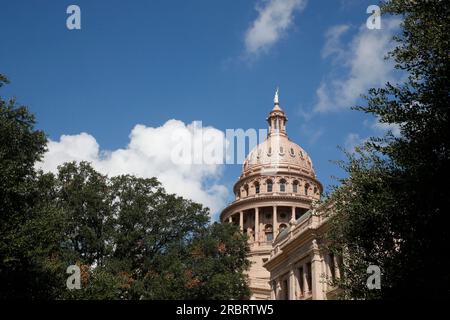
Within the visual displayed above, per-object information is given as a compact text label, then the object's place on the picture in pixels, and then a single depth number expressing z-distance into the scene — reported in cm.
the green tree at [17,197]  2295
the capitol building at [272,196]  6462
